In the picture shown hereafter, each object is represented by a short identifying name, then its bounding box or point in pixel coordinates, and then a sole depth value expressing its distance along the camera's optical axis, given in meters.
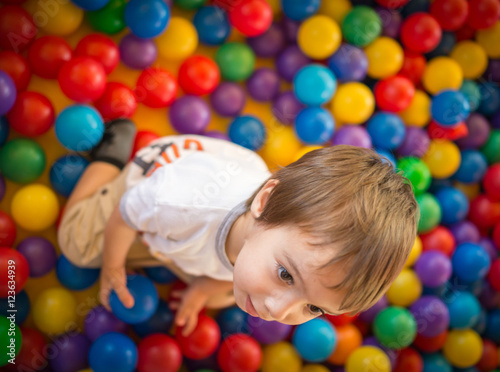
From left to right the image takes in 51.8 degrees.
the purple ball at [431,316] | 1.36
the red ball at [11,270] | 1.07
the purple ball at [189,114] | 1.31
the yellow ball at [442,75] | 1.47
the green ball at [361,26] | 1.40
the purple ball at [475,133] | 1.51
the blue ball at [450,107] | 1.41
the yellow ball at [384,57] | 1.43
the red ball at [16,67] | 1.17
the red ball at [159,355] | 1.16
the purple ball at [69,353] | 1.15
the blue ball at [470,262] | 1.42
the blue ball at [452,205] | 1.47
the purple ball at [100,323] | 1.18
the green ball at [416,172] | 1.40
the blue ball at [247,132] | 1.35
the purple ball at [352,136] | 1.37
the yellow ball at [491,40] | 1.51
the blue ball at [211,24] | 1.34
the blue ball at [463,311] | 1.40
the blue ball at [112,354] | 1.11
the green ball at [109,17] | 1.25
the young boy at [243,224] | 0.74
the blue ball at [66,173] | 1.20
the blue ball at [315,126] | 1.36
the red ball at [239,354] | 1.21
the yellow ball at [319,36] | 1.36
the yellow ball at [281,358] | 1.28
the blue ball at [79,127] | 1.16
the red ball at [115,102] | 1.23
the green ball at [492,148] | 1.53
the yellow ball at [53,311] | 1.17
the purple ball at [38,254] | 1.17
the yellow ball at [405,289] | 1.39
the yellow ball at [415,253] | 1.39
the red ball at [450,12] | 1.44
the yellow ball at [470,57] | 1.51
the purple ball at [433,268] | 1.38
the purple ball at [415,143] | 1.46
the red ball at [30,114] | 1.17
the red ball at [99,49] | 1.23
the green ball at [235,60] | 1.36
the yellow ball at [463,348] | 1.39
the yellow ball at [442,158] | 1.46
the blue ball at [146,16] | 1.21
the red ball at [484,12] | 1.46
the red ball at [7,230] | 1.13
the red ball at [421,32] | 1.43
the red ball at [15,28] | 1.16
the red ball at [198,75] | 1.32
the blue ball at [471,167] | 1.51
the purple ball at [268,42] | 1.41
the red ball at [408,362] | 1.36
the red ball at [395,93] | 1.42
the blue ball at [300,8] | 1.36
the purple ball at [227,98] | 1.37
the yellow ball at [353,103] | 1.39
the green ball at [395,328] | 1.32
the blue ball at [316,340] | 1.24
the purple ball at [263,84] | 1.41
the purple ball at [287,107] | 1.43
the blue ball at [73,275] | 1.18
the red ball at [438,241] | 1.44
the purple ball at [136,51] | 1.28
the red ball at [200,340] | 1.20
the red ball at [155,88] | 1.29
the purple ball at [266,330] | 1.26
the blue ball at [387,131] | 1.41
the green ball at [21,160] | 1.17
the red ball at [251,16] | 1.31
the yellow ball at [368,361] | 1.27
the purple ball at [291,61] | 1.42
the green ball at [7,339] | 1.05
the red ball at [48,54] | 1.19
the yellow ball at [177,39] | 1.30
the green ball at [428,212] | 1.41
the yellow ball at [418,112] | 1.48
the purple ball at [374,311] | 1.38
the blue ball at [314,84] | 1.35
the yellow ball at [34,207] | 1.16
